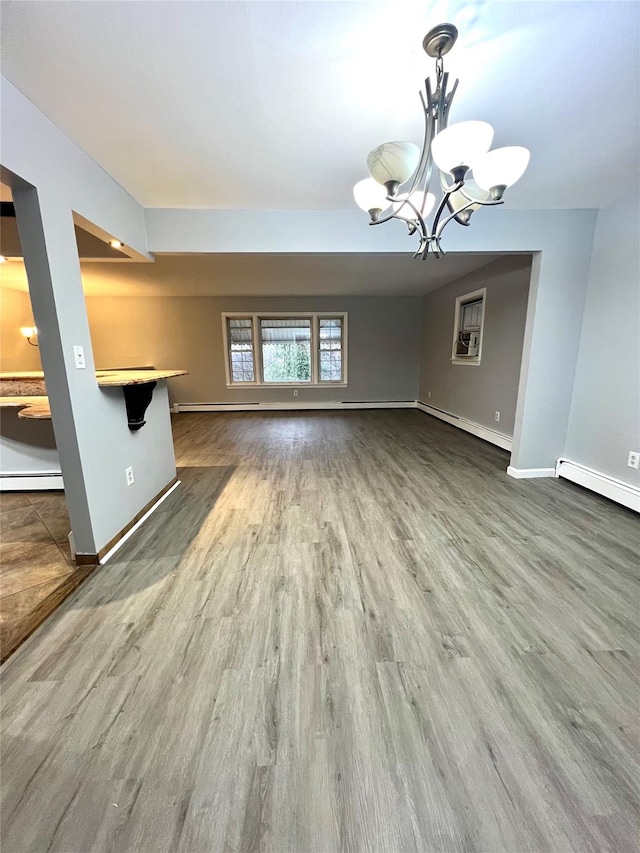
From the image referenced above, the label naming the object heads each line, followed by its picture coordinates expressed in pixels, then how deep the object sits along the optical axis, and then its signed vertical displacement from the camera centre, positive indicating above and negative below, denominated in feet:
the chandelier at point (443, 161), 3.88 +2.62
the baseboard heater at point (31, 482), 9.09 -3.44
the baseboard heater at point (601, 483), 7.92 -3.42
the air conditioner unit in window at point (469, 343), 14.97 +0.72
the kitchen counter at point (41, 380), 6.44 -0.46
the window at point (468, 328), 14.75 +1.47
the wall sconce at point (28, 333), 15.48 +1.47
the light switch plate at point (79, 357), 5.56 +0.07
